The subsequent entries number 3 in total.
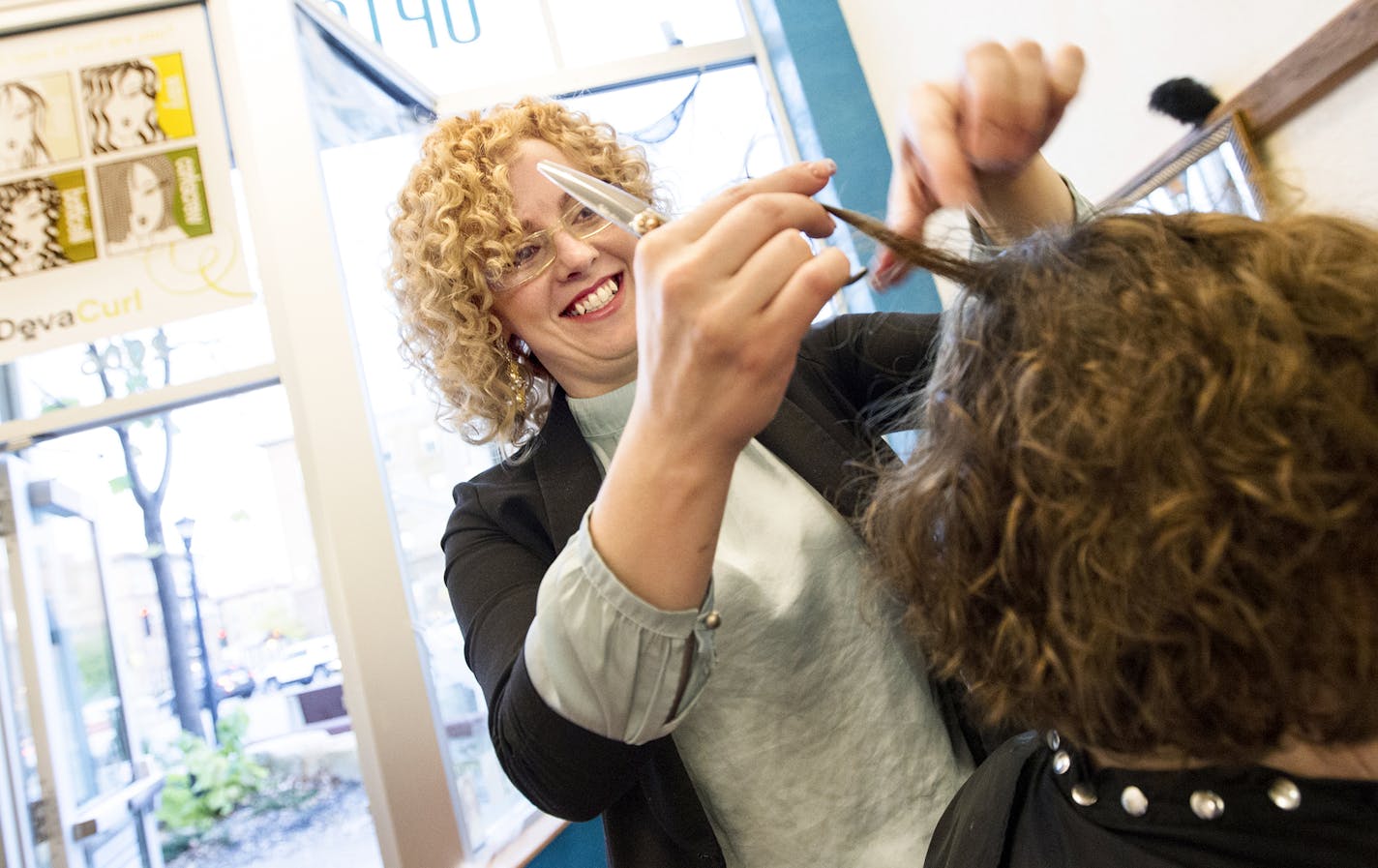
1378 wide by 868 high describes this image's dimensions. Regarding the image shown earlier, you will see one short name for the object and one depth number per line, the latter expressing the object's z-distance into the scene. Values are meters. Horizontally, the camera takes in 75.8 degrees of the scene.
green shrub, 2.20
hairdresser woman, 0.52
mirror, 1.19
